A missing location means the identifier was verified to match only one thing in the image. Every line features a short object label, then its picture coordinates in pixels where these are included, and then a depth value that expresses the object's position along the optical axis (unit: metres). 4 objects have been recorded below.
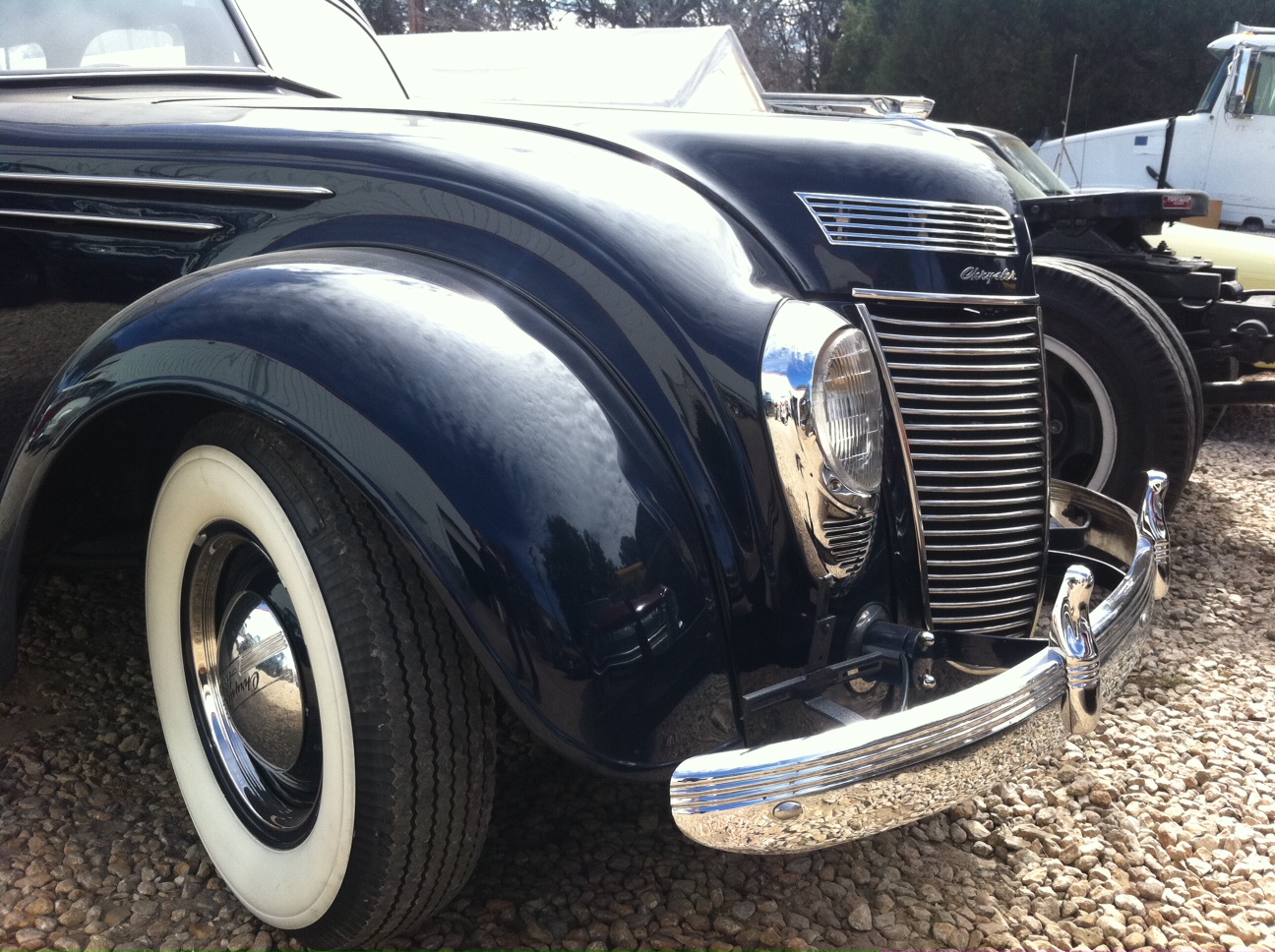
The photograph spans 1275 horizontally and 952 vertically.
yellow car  6.49
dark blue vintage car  1.42
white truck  10.51
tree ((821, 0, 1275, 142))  19.31
